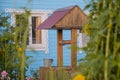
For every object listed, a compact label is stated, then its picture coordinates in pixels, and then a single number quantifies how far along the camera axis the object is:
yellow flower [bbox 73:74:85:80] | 3.06
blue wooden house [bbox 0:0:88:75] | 24.29
